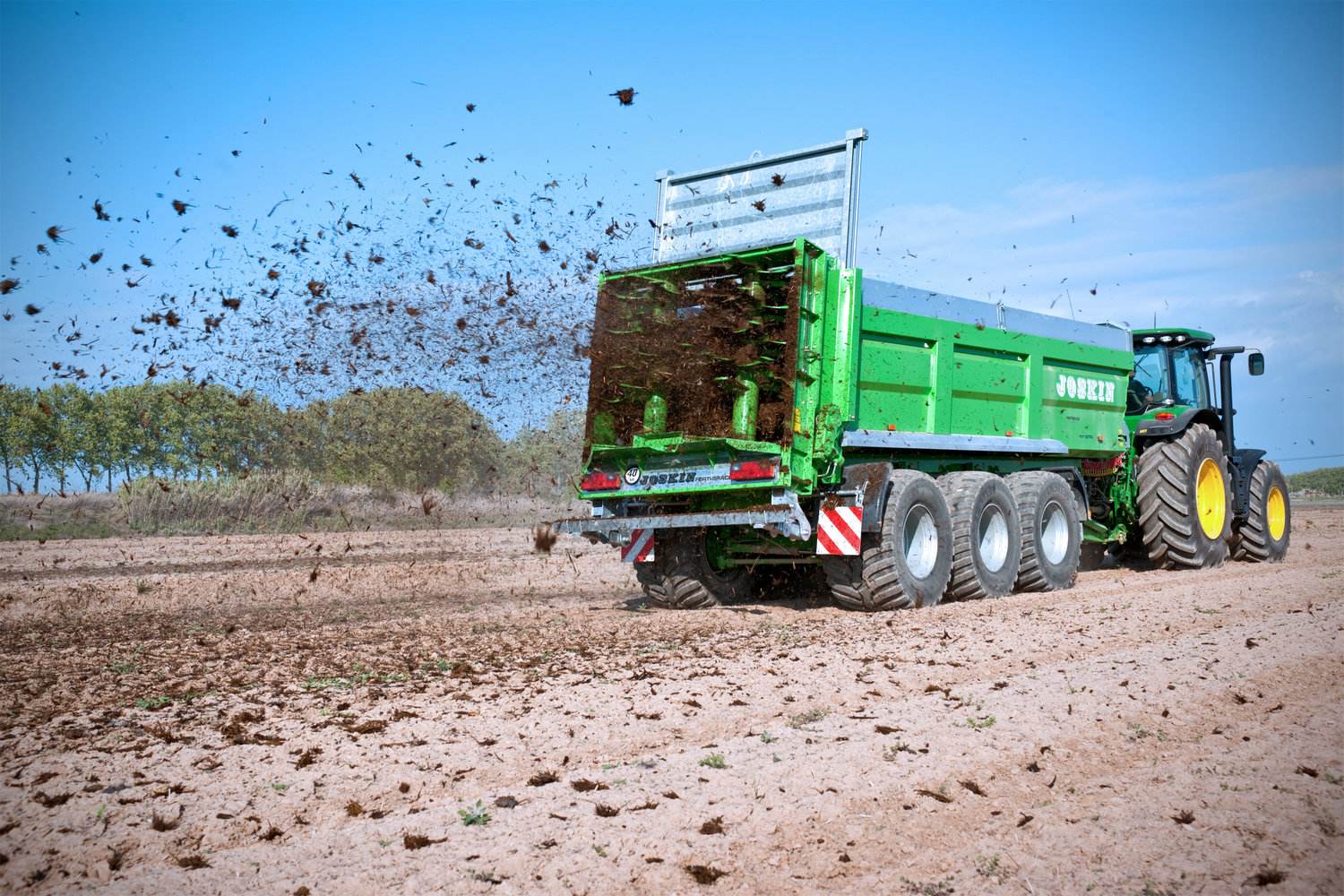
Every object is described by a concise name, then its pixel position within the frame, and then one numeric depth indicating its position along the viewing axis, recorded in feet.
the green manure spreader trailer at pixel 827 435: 29.53
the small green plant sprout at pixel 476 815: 12.17
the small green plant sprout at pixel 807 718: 16.71
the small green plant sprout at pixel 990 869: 10.87
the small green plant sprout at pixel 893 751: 14.60
